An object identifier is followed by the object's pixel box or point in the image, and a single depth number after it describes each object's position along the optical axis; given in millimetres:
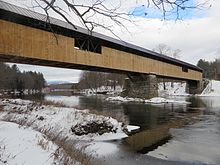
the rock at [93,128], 5946
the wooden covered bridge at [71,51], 9741
